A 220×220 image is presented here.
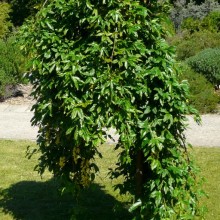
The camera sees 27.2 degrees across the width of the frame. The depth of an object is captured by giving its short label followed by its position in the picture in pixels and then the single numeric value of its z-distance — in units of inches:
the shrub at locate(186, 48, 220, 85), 494.6
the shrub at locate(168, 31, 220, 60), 604.1
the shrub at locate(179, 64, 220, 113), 445.7
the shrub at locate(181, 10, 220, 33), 901.1
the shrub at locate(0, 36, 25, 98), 531.5
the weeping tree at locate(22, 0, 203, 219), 133.6
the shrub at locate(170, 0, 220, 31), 1331.2
